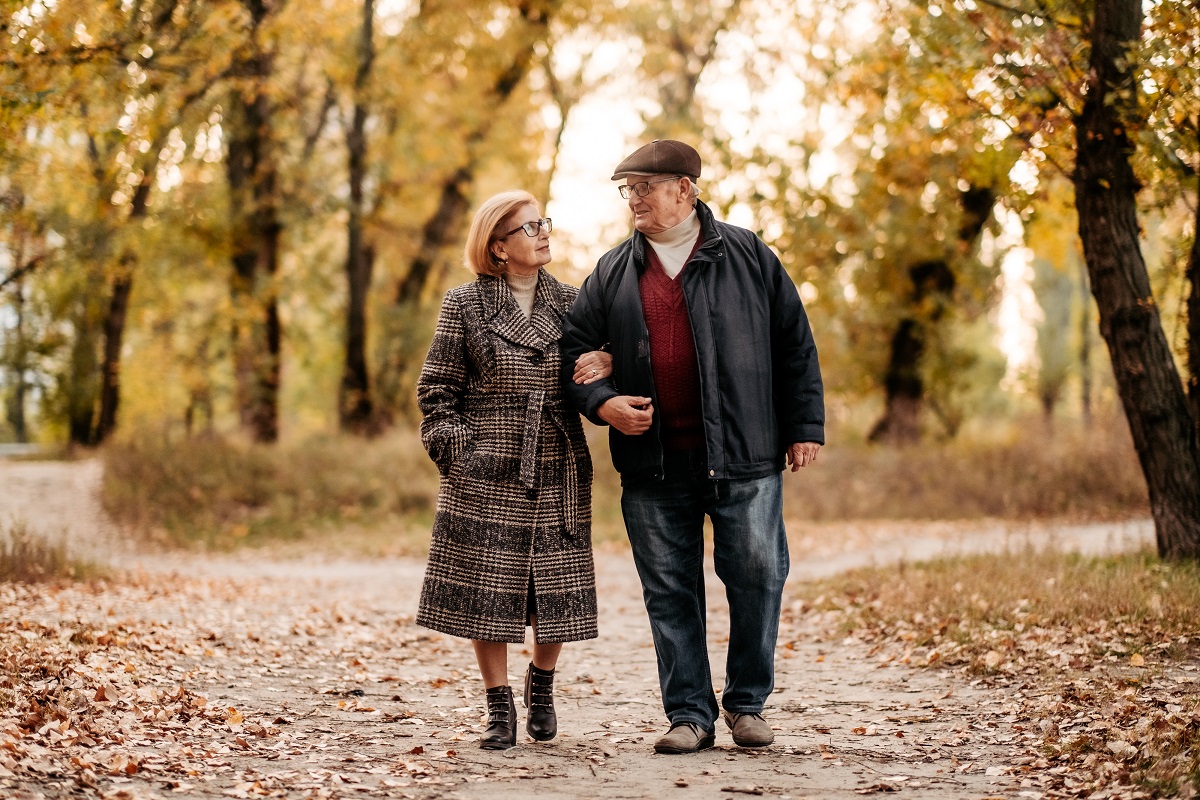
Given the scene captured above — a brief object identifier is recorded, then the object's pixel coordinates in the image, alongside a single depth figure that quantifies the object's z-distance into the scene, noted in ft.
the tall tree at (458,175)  71.36
